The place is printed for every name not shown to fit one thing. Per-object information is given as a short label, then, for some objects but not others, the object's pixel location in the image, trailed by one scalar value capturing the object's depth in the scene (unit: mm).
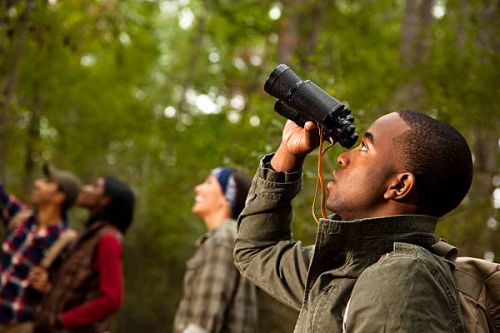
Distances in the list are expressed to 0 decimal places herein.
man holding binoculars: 1990
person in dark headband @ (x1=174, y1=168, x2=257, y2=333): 4602
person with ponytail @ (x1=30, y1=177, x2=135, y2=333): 5328
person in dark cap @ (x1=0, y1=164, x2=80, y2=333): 5699
